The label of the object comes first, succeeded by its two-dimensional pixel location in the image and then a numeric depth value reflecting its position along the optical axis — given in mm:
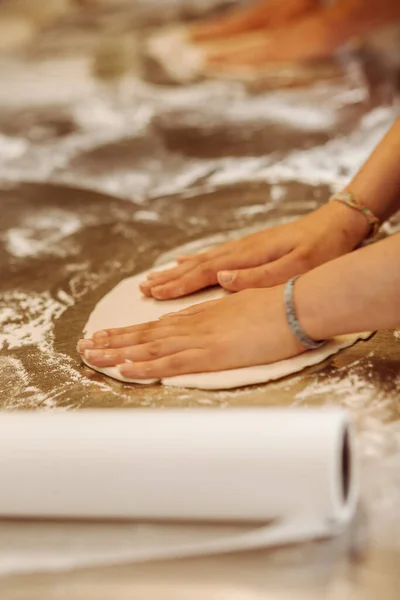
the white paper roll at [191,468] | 1088
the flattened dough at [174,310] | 1235
